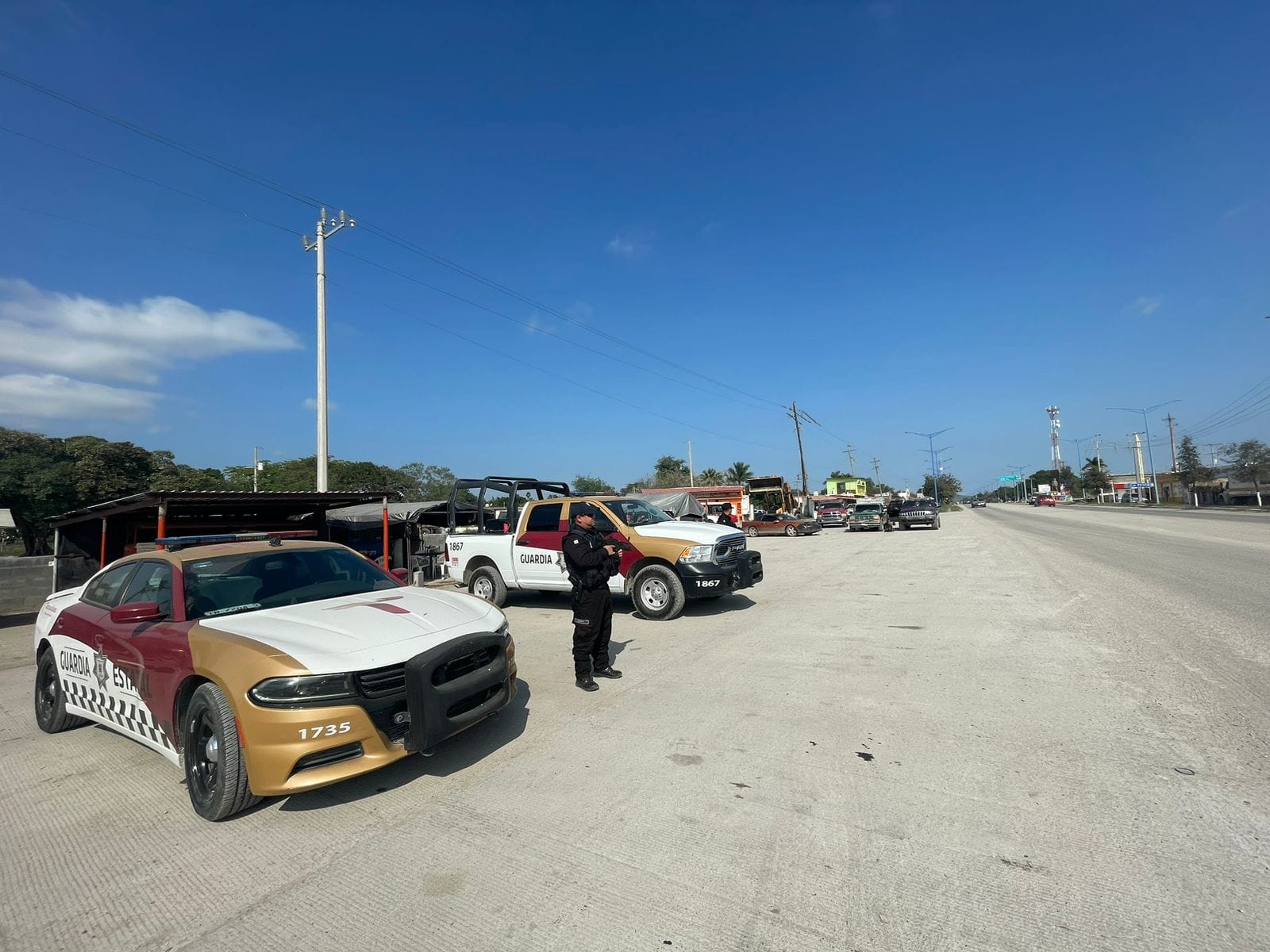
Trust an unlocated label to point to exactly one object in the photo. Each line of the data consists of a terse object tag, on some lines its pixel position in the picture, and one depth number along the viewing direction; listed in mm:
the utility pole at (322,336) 18219
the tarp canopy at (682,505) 27719
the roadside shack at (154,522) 11328
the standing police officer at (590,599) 5719
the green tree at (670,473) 81188
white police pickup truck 8672
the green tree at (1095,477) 105812
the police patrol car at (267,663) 3371
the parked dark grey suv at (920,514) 33562
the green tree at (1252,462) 58469
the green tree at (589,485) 73250
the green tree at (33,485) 29219
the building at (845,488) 61844
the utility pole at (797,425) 53406
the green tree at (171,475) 37281
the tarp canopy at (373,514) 18719
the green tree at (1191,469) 69000
